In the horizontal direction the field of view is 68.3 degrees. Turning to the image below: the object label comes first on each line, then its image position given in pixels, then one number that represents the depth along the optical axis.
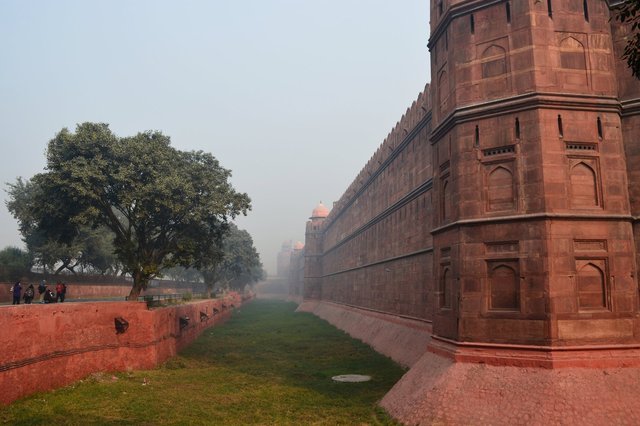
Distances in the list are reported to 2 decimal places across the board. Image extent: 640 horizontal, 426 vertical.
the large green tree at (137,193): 24.50
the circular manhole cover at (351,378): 18.17
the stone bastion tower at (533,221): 10.70
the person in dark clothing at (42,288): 27.83
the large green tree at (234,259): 59.28
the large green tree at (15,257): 40.59
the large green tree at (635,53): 7.77
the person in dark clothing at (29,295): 23.30
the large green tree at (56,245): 41.28
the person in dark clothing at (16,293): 22.44
